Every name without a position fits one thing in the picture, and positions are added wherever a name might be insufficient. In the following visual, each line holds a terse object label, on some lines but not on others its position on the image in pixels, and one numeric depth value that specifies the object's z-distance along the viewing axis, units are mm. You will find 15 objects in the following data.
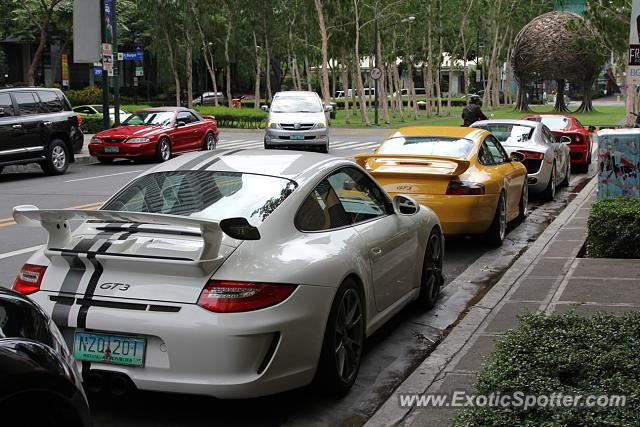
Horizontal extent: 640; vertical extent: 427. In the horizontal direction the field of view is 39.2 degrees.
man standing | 21031
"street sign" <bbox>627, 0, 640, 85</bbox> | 11758
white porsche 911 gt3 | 4742
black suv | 19203
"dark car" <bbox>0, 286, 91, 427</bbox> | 3043
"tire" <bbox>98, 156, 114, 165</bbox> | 23733
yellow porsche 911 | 10164
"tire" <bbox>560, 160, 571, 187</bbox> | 18094
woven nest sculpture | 52875
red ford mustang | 23203
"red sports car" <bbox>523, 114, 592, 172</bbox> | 20562
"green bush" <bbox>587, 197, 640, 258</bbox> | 9336
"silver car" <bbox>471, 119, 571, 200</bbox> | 15312
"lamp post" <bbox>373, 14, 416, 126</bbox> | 43312
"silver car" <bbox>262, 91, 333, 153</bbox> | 26984
